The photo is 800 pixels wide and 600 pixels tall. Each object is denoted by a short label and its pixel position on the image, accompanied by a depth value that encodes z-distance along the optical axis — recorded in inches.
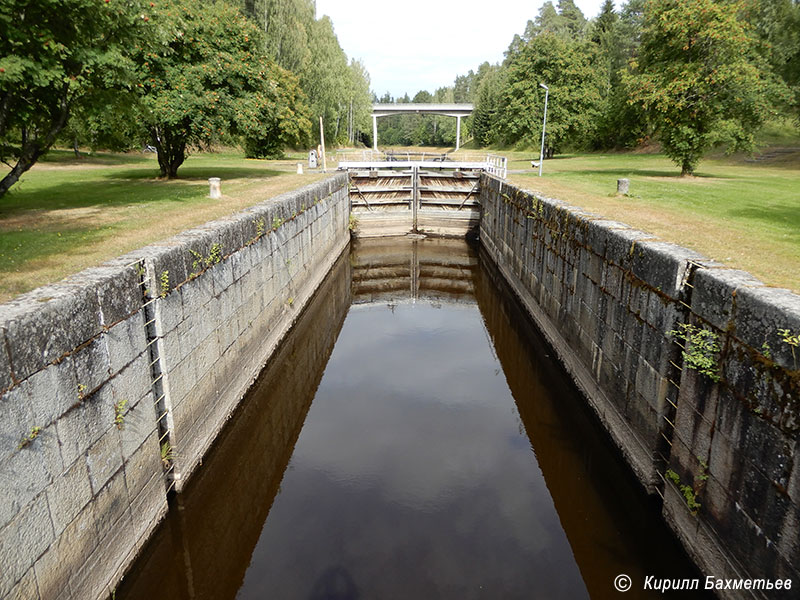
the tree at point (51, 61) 322.7
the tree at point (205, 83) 646.5
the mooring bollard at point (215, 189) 534.4
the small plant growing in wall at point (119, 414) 191.9
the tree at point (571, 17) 3141.5
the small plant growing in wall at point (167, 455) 233.3
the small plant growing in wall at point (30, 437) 143.0
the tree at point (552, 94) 1530.5
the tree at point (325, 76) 1747.0
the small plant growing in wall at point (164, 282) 226.4
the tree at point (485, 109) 2737.5
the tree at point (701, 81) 795.4
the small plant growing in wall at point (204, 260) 263.8
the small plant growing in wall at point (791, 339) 145.3
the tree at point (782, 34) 1261.1
